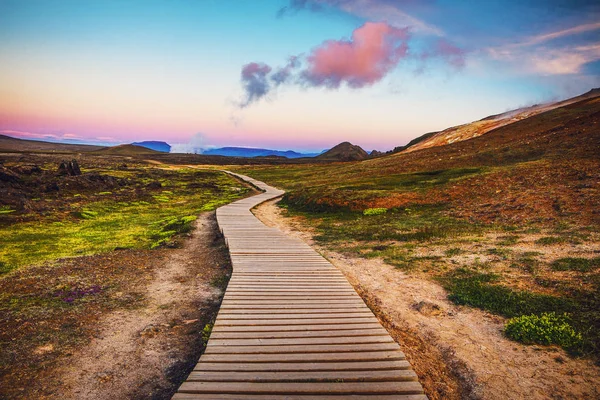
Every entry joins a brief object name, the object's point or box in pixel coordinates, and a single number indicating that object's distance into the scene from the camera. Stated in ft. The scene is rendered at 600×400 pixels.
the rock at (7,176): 104.40
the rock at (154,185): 141.64
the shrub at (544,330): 21.68
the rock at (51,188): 108.32
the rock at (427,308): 27.48
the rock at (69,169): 143.55
